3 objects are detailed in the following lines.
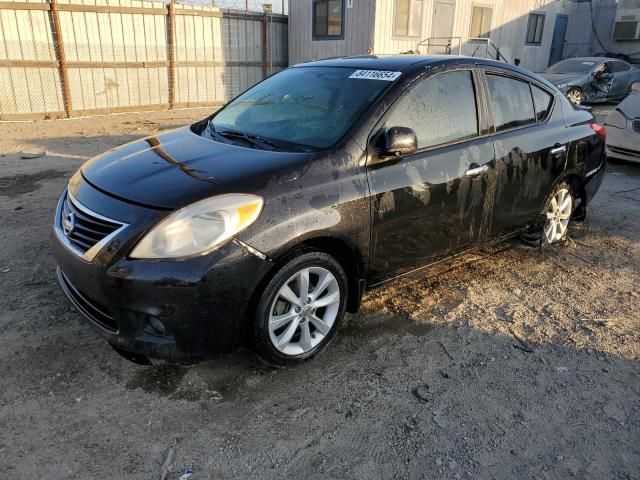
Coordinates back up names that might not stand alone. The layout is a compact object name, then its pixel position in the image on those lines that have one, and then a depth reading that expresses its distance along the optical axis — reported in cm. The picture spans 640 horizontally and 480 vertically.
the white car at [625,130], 801
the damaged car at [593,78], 1474
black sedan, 260
